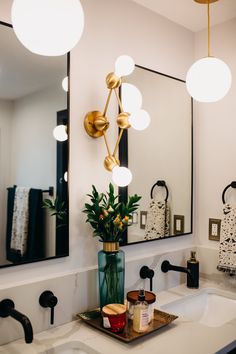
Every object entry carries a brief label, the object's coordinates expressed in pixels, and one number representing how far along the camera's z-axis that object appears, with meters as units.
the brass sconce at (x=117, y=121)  1.52
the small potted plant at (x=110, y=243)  1.42
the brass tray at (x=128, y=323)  1.26
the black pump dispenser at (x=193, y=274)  1.88
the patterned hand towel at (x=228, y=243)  1.82
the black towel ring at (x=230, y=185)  1.89
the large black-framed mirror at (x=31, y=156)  1.28
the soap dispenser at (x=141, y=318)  1.30
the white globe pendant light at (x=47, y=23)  0.90
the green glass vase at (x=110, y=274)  1.42
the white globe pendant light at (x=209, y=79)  1.45
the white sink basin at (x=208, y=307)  1.73
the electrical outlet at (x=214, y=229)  1.98
